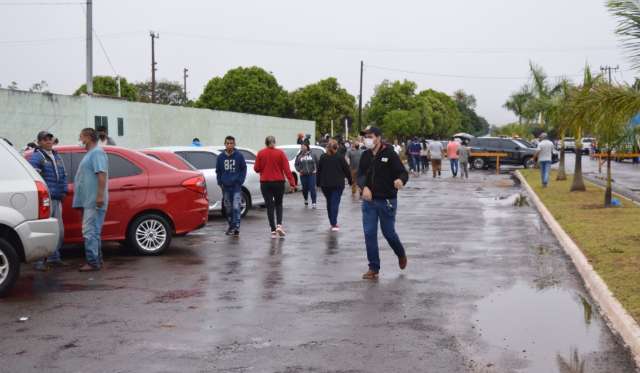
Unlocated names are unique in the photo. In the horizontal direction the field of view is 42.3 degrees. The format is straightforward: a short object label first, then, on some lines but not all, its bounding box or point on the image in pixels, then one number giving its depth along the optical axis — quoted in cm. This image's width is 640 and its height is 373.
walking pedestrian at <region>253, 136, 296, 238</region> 1387
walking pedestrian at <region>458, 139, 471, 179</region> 3462
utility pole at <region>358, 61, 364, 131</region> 6900
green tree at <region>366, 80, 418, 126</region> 8919
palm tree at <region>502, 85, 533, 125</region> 3389
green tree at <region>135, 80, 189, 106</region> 10450
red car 1154
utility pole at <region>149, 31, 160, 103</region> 5697
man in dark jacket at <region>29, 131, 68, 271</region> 1059
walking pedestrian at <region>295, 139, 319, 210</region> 2002
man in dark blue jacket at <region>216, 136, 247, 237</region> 1426
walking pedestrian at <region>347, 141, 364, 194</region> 2392
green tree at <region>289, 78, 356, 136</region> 8150
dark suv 4359
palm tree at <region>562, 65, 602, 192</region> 1272
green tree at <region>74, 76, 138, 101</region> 8125
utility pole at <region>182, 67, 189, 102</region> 8409
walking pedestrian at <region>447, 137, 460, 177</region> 3572
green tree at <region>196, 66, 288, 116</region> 8062
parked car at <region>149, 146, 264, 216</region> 1697
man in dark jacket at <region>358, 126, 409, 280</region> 987
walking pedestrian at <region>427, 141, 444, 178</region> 3556
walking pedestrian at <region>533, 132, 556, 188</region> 2503
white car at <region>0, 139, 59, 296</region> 877
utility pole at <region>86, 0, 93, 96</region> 2697
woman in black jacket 1526
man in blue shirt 1020
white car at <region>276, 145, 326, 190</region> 2502
